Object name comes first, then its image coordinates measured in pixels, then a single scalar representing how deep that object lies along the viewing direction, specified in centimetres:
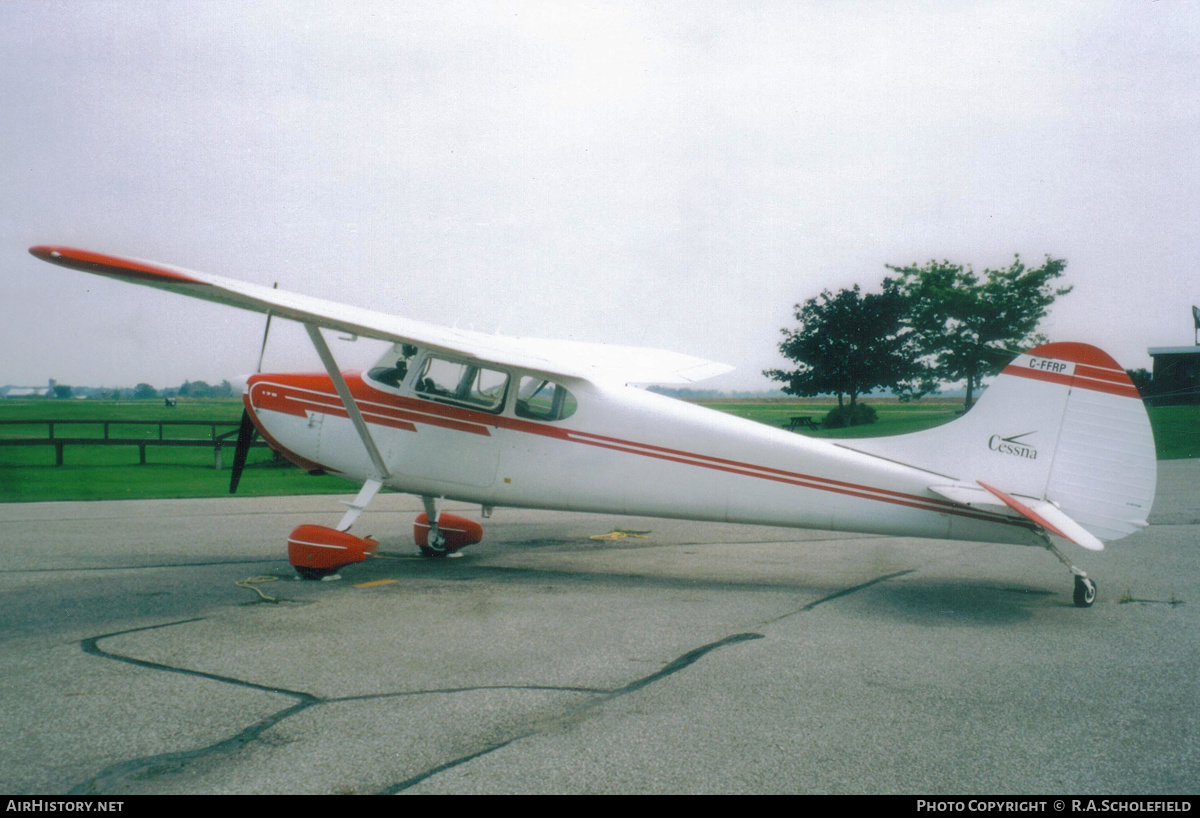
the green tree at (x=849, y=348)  3978
